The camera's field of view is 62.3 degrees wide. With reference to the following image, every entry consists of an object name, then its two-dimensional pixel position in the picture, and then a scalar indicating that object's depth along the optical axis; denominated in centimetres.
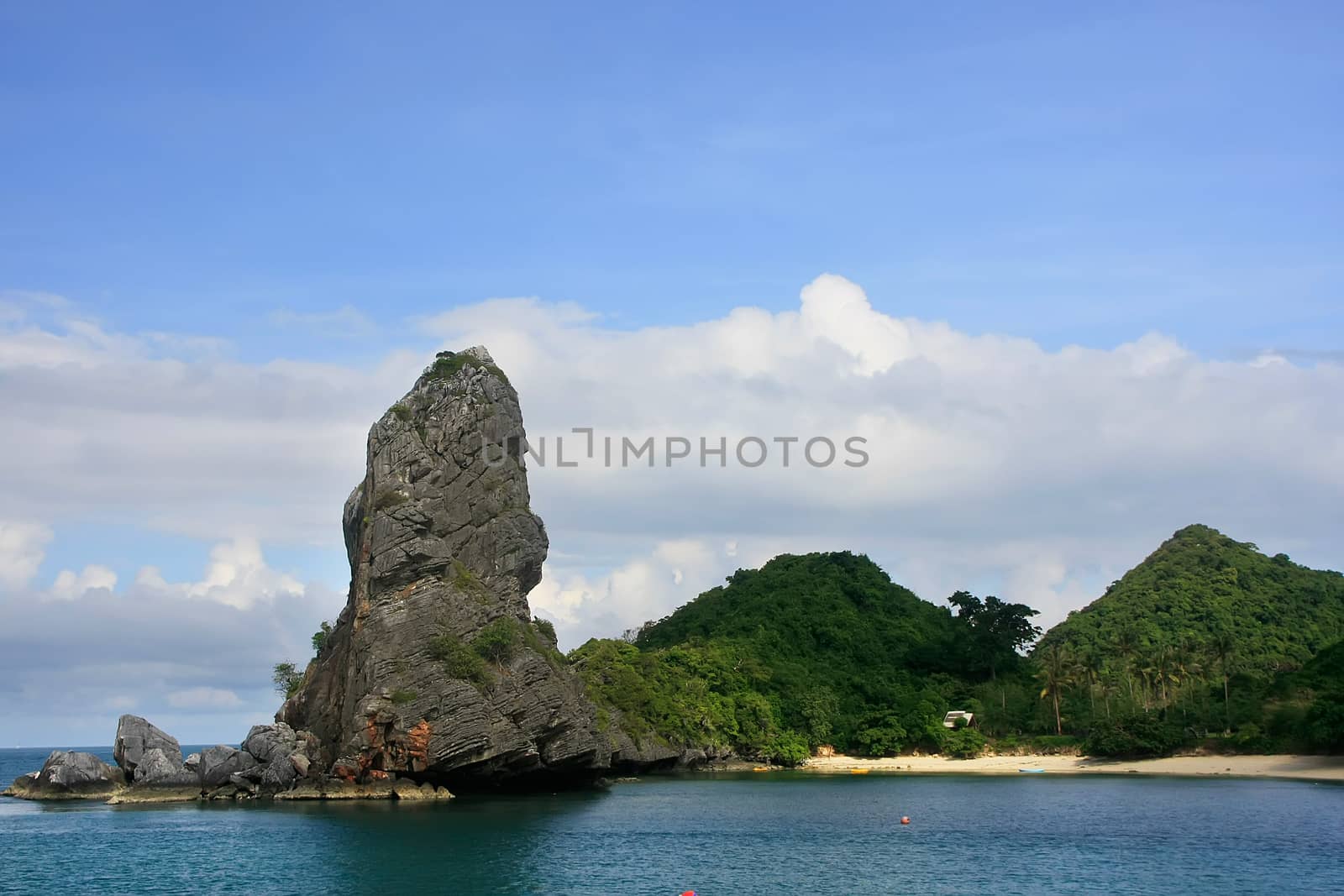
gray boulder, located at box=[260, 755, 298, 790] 7244
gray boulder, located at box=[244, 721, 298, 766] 7356
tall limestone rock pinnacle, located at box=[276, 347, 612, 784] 6906
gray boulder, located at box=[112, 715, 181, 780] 7775
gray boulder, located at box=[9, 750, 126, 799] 7838
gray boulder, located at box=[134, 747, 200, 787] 7556
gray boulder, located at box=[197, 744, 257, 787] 7400
